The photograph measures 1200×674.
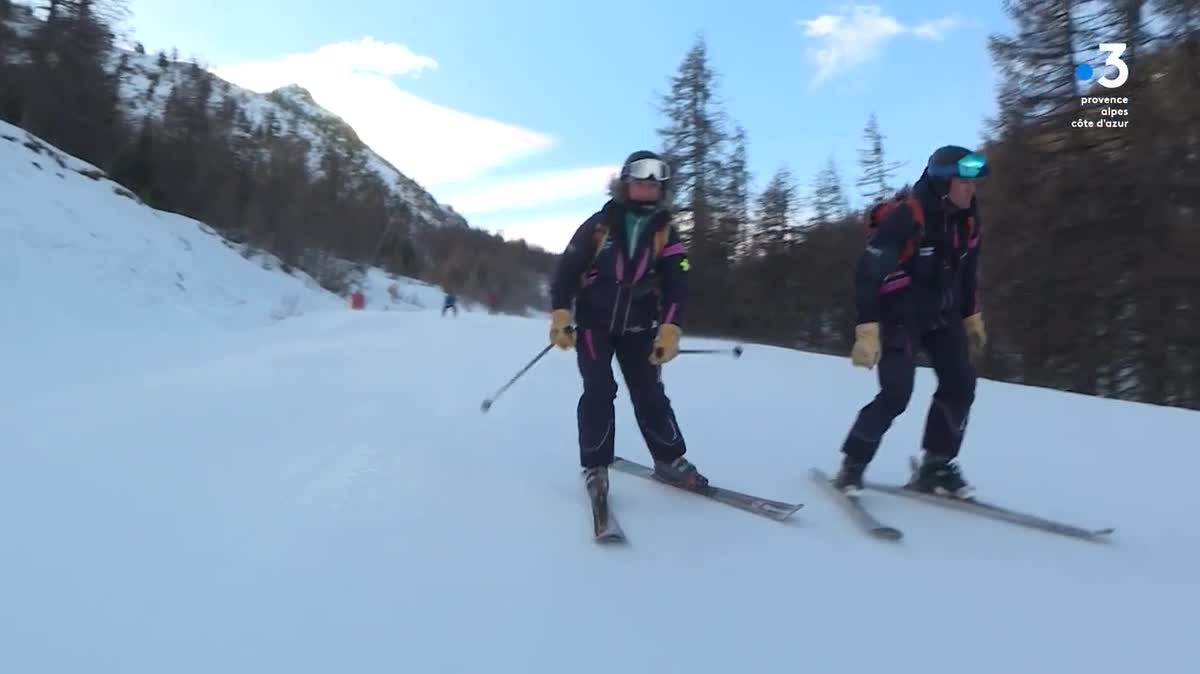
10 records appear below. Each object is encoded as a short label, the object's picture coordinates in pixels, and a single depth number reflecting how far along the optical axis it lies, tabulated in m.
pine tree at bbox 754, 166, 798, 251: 37.34
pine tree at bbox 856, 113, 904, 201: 39.66
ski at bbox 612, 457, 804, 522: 3.71
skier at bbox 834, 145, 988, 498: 3.76
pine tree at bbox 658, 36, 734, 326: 31.77
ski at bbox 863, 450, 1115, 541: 3.60
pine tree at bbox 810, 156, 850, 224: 39.44
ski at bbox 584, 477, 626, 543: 3.36
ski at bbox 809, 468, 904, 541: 3.49
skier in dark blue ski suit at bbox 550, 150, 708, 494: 3.89
